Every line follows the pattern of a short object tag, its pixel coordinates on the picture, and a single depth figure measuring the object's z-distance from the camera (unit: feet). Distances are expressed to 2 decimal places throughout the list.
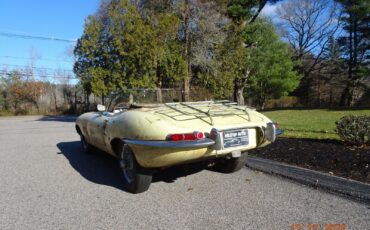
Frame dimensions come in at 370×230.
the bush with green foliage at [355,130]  20.43
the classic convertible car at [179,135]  12.90
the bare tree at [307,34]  126.69
